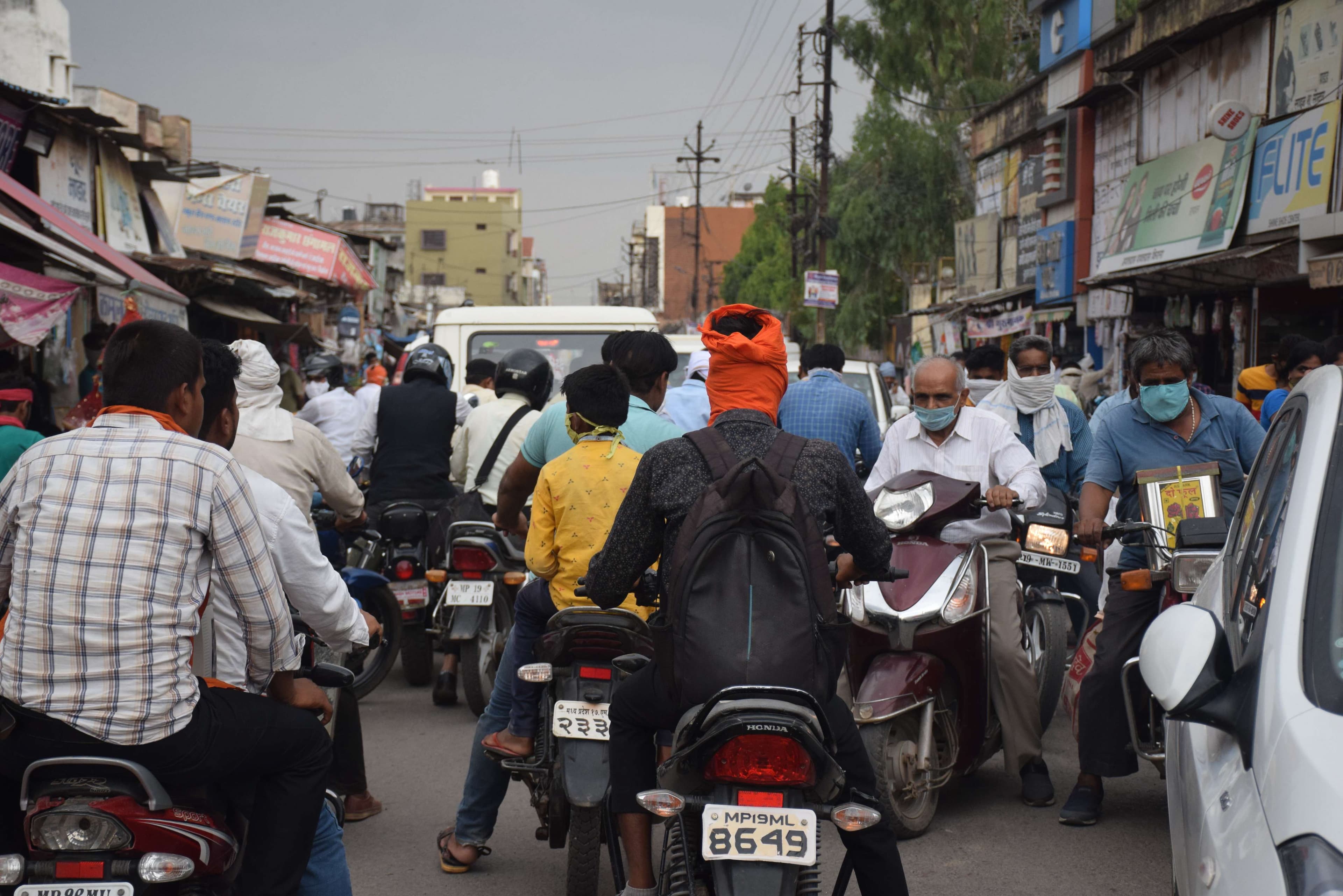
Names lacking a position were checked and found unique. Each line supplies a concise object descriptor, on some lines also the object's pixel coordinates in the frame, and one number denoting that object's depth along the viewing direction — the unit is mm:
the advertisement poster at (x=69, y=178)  14664
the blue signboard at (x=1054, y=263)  25828
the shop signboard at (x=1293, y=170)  15000
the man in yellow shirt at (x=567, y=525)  4383
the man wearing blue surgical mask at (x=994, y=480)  5422
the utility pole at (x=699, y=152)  71688
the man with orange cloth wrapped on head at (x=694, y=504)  3412
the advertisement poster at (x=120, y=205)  16672
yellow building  109562
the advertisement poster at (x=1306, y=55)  15266
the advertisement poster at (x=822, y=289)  25547
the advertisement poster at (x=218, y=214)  21953
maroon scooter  5027
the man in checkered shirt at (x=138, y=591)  2822
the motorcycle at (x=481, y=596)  6863
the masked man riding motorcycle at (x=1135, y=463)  5246
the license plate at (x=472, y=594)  6828
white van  10648
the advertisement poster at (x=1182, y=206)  17547
